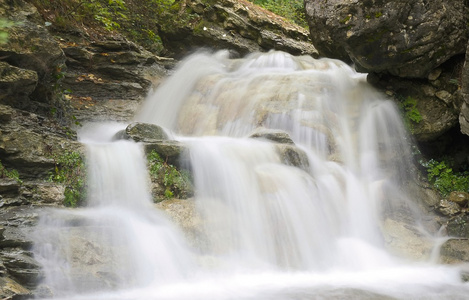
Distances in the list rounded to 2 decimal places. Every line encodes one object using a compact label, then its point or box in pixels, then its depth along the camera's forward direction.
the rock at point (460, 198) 7.19
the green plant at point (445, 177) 7.53
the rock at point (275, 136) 7.32
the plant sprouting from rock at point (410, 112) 7.95
